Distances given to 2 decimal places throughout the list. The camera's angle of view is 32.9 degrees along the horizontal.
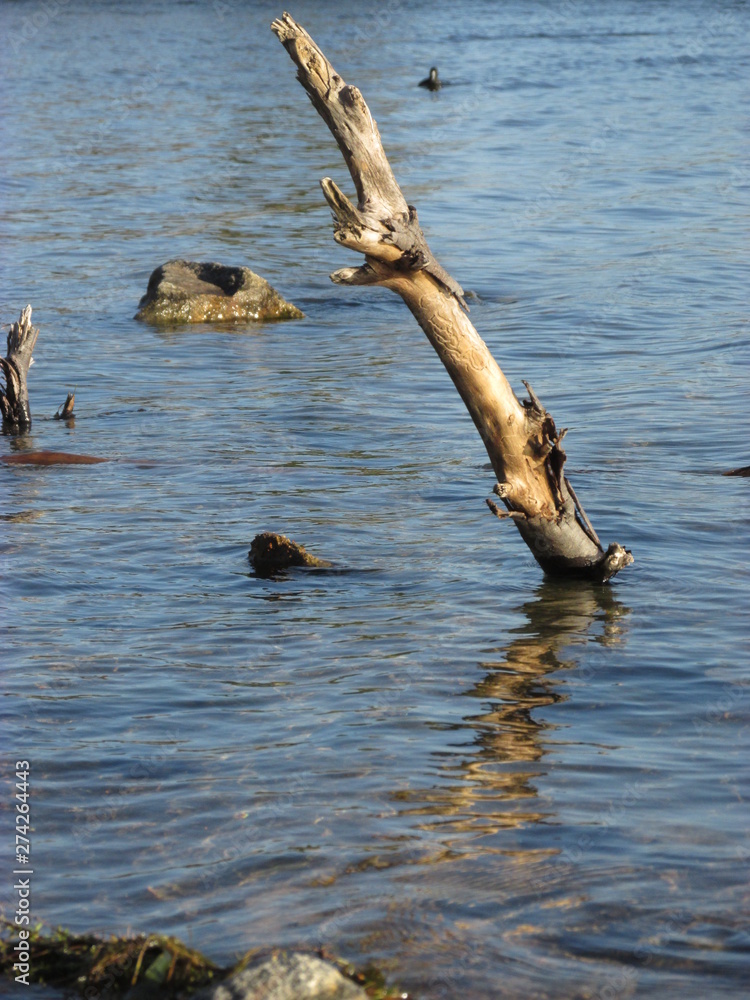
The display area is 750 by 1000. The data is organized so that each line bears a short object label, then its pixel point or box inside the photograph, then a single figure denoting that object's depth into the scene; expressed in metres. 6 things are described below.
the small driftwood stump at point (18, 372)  10.37
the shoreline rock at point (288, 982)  3.48
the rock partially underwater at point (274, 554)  7.61
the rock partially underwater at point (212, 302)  15.00
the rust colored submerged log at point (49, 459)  10.02
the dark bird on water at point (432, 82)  32.63
